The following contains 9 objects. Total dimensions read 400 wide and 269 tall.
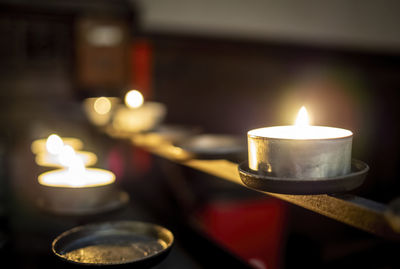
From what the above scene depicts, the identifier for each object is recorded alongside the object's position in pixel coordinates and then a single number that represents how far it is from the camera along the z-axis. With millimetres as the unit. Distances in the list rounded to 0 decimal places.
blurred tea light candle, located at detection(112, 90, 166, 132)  495
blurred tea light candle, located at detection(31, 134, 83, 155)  437
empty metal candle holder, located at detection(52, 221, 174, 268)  296
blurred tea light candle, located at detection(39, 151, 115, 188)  361
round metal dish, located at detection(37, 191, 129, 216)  333
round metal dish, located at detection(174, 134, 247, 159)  360
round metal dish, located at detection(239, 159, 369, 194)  253
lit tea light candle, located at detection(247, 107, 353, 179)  254
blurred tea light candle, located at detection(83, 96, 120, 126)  622
